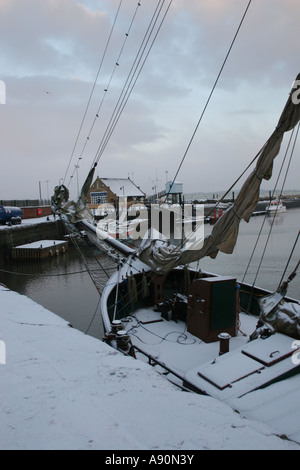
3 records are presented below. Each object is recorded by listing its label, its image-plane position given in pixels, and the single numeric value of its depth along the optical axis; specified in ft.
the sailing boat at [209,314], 12.42
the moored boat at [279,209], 247.91
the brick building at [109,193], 208.33
